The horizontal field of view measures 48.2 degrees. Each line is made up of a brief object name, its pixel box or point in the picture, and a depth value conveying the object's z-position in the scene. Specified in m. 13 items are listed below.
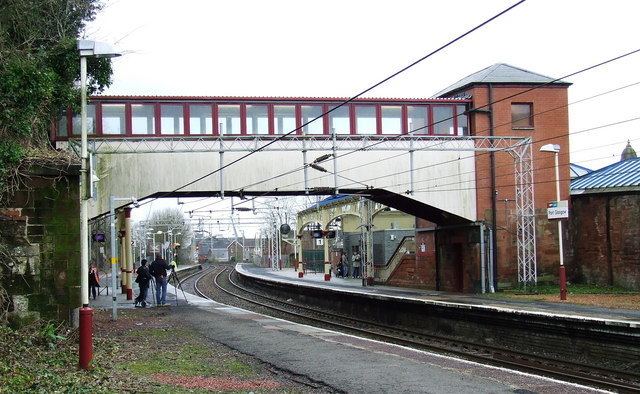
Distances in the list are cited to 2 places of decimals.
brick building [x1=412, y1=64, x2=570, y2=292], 29.62
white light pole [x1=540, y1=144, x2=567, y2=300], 24.13
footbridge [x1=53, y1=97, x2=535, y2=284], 26.92
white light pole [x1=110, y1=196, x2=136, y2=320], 20.08
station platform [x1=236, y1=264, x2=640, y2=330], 15.65
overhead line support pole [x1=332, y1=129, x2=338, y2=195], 25.80
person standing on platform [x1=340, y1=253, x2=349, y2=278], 49.41
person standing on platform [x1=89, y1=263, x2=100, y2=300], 29.67
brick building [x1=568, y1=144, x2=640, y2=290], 26.98
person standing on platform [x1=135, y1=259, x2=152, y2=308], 24.34
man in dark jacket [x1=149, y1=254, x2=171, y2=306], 23.88
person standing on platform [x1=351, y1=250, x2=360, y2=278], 46.76
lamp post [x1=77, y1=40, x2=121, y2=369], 10.64
